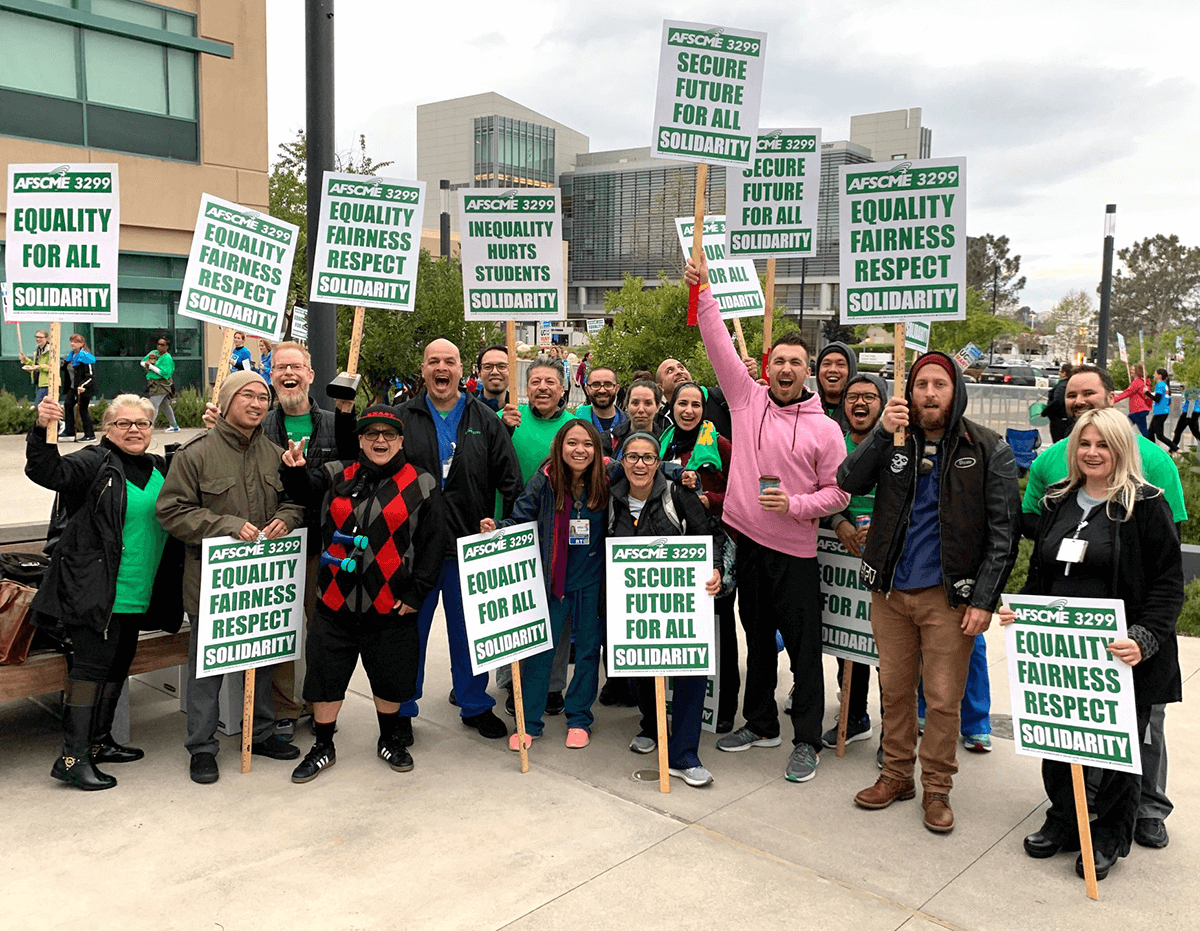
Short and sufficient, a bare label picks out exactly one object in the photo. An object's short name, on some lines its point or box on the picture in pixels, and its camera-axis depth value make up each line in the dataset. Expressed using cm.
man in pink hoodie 516
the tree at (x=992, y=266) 8988
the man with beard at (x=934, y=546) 444
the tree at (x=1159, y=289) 8606
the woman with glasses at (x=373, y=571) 503
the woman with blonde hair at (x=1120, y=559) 405
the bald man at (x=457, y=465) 558
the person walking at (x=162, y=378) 1953
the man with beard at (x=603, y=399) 690
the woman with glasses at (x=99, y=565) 481
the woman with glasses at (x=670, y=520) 518
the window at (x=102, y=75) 2058
